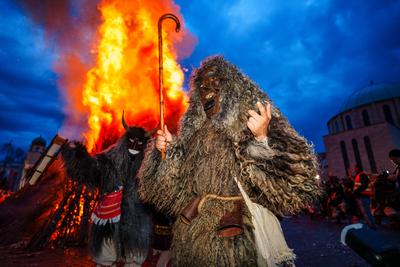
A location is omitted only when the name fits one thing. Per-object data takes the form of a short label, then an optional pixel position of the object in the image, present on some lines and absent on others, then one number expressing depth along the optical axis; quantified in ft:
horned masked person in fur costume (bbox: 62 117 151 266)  11.07
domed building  116.06
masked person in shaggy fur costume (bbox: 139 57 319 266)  5.66
